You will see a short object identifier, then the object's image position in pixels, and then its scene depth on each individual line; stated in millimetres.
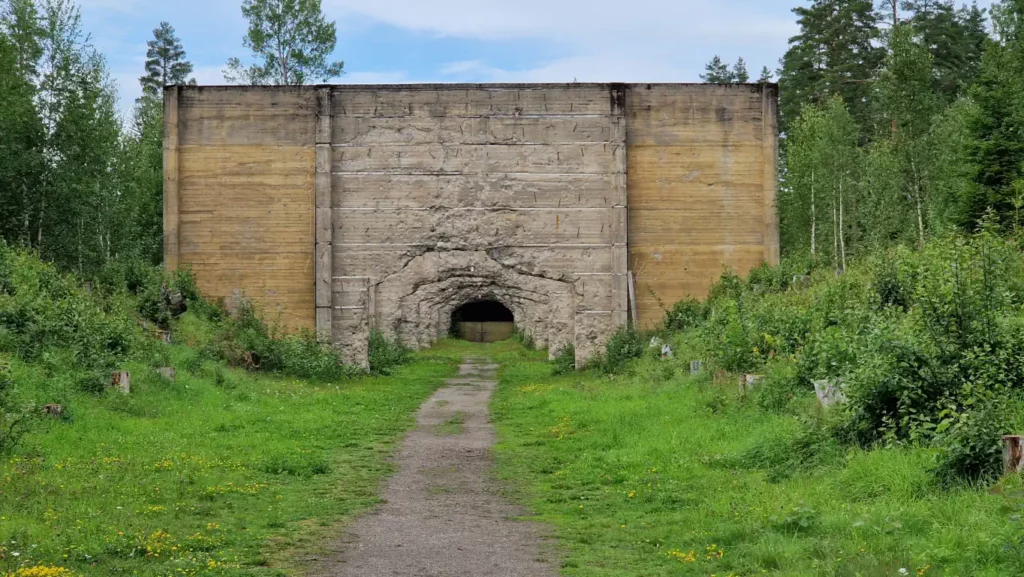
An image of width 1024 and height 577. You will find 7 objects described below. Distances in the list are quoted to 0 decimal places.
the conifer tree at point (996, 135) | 24016
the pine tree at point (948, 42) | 44812
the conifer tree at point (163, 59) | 50219
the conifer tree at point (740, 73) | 55219
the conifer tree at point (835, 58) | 45938
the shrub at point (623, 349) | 21828
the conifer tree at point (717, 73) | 55531
